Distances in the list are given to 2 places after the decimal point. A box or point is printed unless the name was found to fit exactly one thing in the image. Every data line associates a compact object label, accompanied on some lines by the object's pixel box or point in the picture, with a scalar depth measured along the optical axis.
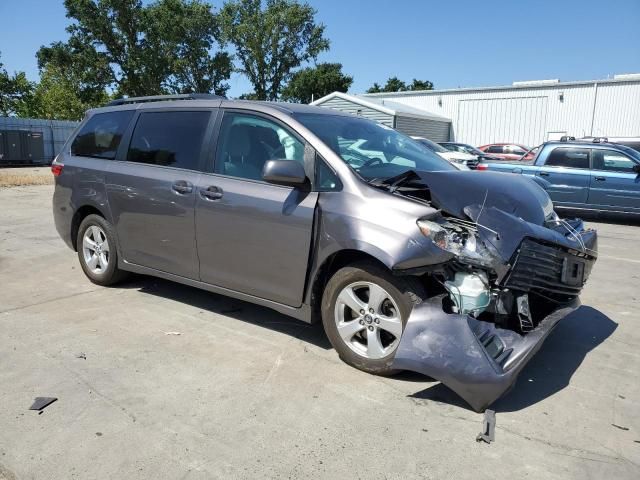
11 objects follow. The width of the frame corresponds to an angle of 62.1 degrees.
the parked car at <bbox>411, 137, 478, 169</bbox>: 15.79
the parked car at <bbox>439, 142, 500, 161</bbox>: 21.81
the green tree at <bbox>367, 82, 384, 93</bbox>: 79.31
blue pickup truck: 10.79
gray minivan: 3.23
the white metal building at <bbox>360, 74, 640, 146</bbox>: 27.45
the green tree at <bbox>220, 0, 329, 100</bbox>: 48.53
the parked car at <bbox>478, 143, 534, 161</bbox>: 25.69
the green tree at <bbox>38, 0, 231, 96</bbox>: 42.25
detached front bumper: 2.99
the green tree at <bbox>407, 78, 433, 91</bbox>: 81.57
